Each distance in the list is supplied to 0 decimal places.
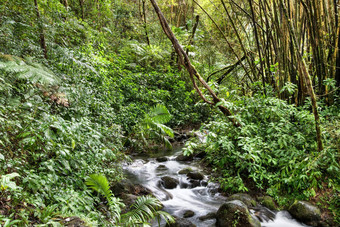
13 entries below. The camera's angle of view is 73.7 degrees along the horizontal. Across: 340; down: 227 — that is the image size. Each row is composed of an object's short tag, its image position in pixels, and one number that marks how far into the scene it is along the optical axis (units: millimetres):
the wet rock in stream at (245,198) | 3980
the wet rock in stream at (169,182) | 5176
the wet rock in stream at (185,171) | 5752
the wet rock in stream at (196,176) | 5340
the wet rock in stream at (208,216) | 3975
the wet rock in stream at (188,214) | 4144
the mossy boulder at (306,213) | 3549
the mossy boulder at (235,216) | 3470
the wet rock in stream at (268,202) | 3920
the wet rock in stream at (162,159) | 6733
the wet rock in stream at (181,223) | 3564
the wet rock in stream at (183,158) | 6752
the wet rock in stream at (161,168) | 6169
